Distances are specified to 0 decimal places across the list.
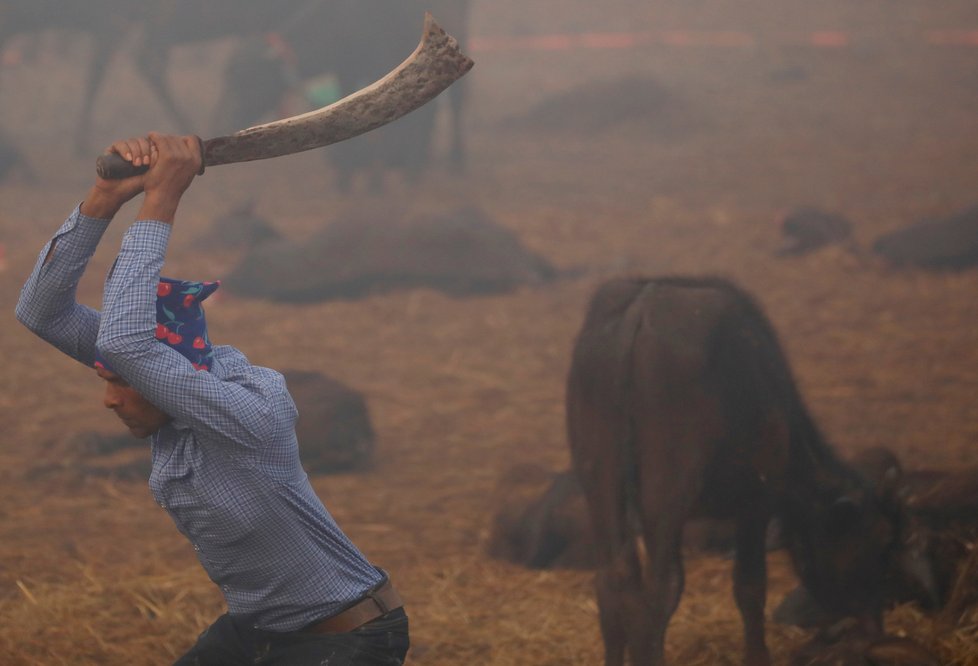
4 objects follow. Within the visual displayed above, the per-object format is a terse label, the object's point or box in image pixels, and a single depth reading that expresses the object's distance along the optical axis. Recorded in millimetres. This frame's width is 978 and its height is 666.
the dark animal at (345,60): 27531
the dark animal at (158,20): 28516
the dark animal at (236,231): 21187
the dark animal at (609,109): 34000
